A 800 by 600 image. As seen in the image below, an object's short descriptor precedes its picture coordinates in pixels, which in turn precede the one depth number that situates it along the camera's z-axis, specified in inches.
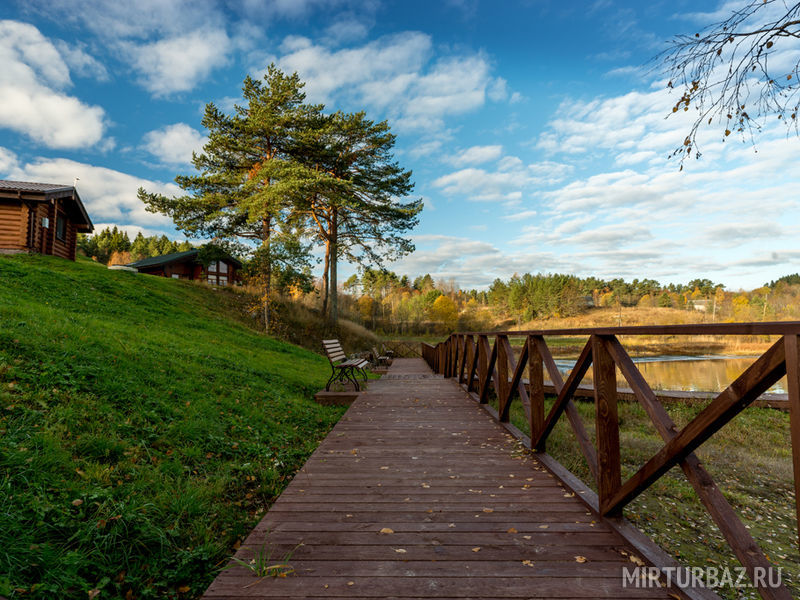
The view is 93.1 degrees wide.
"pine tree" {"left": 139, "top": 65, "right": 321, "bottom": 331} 626.8
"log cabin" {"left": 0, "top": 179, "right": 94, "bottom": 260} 569.3
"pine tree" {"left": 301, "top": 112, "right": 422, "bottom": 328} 672.4
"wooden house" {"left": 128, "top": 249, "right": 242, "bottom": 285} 1165.2
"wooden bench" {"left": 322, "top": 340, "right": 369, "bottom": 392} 272.8
